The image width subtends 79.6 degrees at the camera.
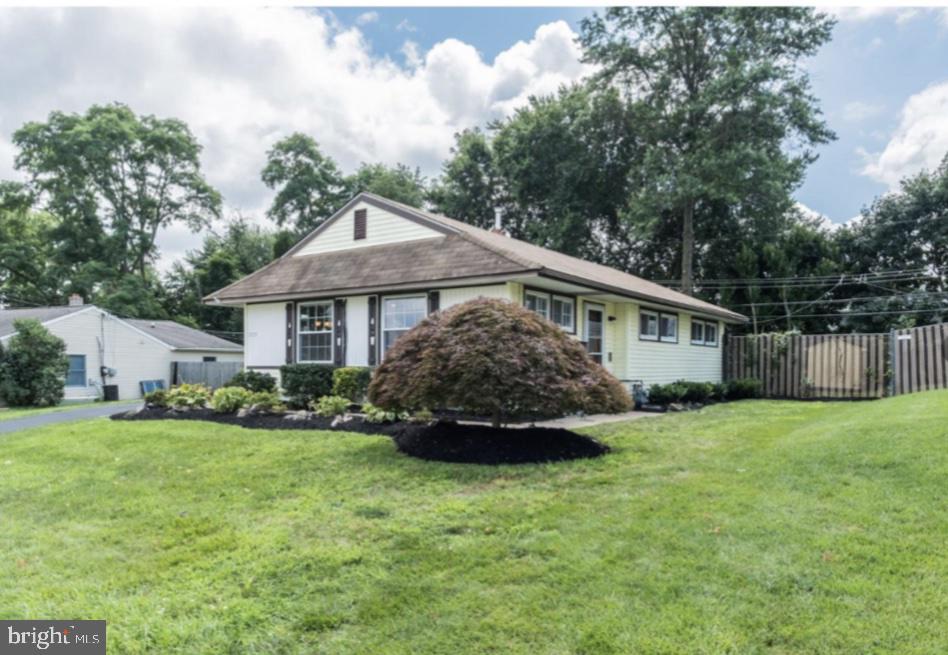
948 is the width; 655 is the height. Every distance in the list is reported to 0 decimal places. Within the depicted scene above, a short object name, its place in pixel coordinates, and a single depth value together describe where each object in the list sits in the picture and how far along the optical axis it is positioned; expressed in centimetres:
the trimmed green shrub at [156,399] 1241
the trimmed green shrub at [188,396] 1221
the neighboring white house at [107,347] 2233
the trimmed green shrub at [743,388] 1683
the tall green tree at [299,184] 3669
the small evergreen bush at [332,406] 1025
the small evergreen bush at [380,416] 944
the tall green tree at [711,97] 2345
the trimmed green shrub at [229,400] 1120
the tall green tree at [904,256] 2470
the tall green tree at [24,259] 3472
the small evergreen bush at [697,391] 1456
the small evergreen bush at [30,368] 1894
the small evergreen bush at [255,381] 1411
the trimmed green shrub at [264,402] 1107
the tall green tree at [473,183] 3300
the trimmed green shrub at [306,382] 1275
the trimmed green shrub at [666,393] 1387
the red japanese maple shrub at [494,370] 704
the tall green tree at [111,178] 3322
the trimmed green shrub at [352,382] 1228
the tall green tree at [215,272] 3812
